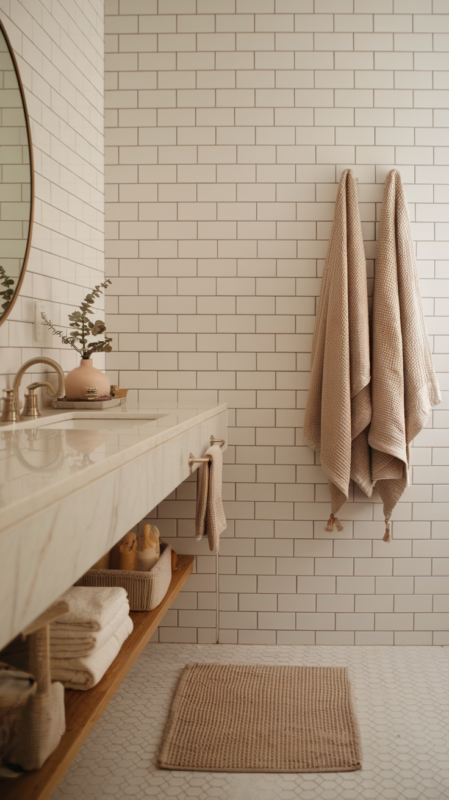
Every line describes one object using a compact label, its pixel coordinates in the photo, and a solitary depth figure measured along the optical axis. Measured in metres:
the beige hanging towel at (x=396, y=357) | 2.31
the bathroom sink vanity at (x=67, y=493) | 0.65
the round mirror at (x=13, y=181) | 1.65
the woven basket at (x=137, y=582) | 1.85
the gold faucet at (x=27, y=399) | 1.55
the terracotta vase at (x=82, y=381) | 1.94
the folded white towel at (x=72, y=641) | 1.31
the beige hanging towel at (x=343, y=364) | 2.32
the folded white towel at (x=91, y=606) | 1.34
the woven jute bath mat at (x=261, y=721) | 1.81
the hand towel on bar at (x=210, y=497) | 1.89
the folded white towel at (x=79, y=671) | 1.30
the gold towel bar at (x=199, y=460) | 1.69
